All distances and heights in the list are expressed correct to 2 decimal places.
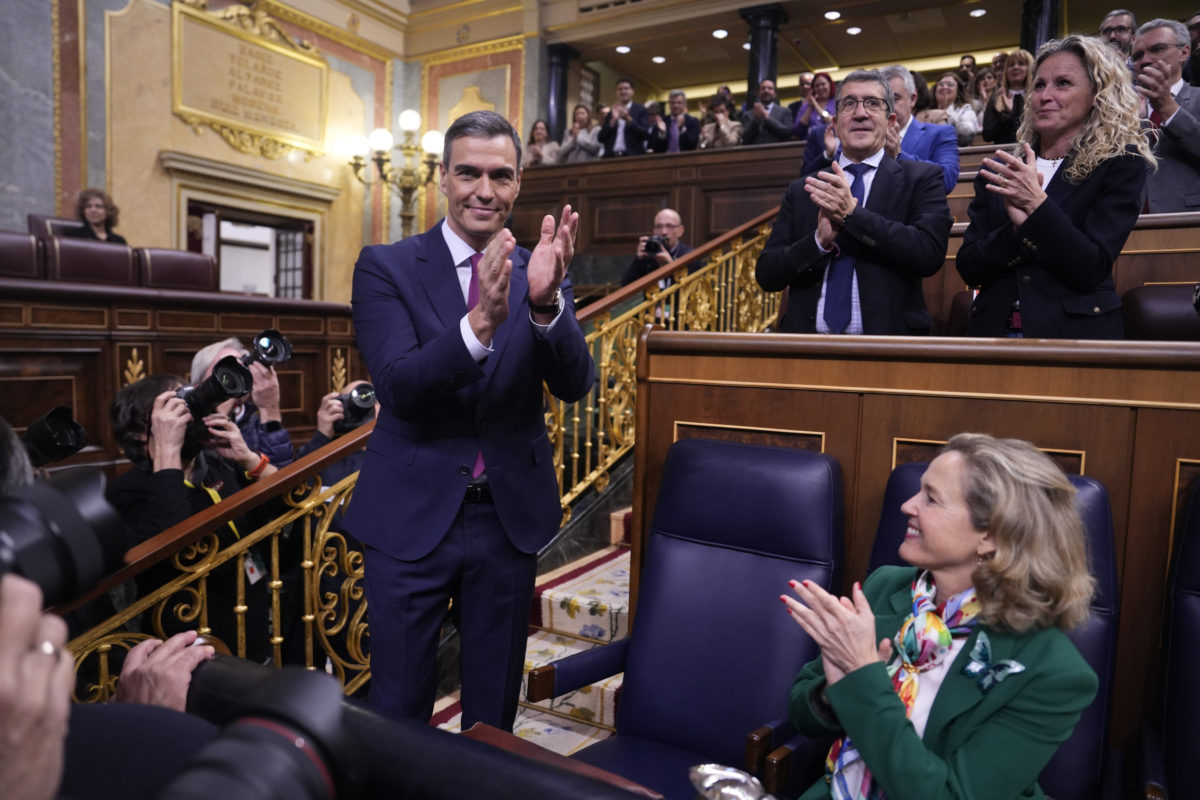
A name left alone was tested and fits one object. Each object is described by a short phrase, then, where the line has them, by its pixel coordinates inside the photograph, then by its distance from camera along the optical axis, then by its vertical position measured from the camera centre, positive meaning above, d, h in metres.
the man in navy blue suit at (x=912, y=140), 2.67 +0.70
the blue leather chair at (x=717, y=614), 1.47 -0.54
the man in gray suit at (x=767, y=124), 6.35 +1.72
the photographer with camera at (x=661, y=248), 4.23 +0.48
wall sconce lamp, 7.51 +1.69
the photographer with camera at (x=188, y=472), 1.71 -0.36
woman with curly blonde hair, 1.71 +0.34
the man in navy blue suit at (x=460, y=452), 1.33 -0.21
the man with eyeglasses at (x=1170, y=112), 2.49 +0.79
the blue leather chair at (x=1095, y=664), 1.22 -0.49
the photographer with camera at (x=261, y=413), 2.30 -0.29
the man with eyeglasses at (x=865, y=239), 1.92 +0.25
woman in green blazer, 1.02 -0.40
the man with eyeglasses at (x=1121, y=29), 3.52 +1.43
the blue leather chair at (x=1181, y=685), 1.20 -0.51
